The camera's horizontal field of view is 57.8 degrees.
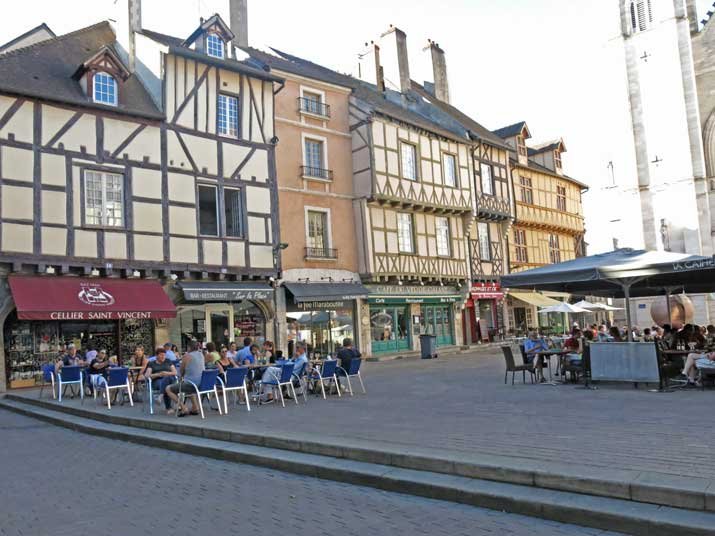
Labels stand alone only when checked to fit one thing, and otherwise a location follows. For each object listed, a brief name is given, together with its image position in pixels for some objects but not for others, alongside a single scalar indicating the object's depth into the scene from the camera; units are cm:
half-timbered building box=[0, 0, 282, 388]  1543
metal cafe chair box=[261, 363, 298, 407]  1052
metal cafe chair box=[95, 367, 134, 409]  1113
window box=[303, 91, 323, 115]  2239
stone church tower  2672
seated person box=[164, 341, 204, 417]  956
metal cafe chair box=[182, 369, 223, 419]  936
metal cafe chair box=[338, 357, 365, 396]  1164
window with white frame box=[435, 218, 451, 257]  2627
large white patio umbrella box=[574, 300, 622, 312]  2428
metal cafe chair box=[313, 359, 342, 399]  1129
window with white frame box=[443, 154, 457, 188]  2648
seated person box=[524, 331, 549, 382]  1224
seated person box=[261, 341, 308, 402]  1077
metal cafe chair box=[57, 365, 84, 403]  1216
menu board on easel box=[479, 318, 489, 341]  2870
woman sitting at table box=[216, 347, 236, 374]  1180
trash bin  2273
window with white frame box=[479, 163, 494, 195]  2898
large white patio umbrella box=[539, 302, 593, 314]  2356
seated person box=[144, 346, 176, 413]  1041
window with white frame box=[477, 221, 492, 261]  2866
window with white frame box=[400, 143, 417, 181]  2456
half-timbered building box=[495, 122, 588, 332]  3150
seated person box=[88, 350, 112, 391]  1227
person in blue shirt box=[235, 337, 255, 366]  1220
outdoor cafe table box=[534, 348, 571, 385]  1198
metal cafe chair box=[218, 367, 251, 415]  992
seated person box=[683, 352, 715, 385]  998
